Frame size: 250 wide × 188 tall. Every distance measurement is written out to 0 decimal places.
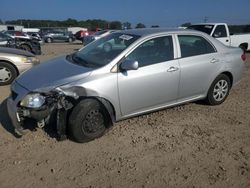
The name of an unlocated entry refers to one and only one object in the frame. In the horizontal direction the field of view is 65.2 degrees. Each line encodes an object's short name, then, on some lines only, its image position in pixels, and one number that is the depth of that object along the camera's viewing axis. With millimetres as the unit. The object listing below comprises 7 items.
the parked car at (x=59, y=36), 25968
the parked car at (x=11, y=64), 5079
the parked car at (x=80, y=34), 24050
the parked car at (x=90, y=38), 12607
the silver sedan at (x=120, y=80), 2800
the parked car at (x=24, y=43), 9129
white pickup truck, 8576
